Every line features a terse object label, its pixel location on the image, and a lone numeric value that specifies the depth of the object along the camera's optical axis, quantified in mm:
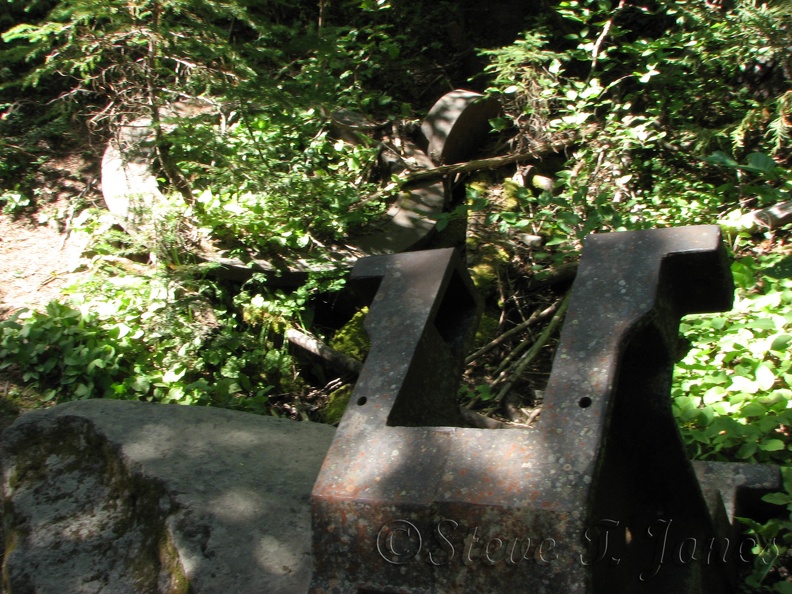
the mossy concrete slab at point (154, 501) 2373
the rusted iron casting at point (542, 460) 1787
